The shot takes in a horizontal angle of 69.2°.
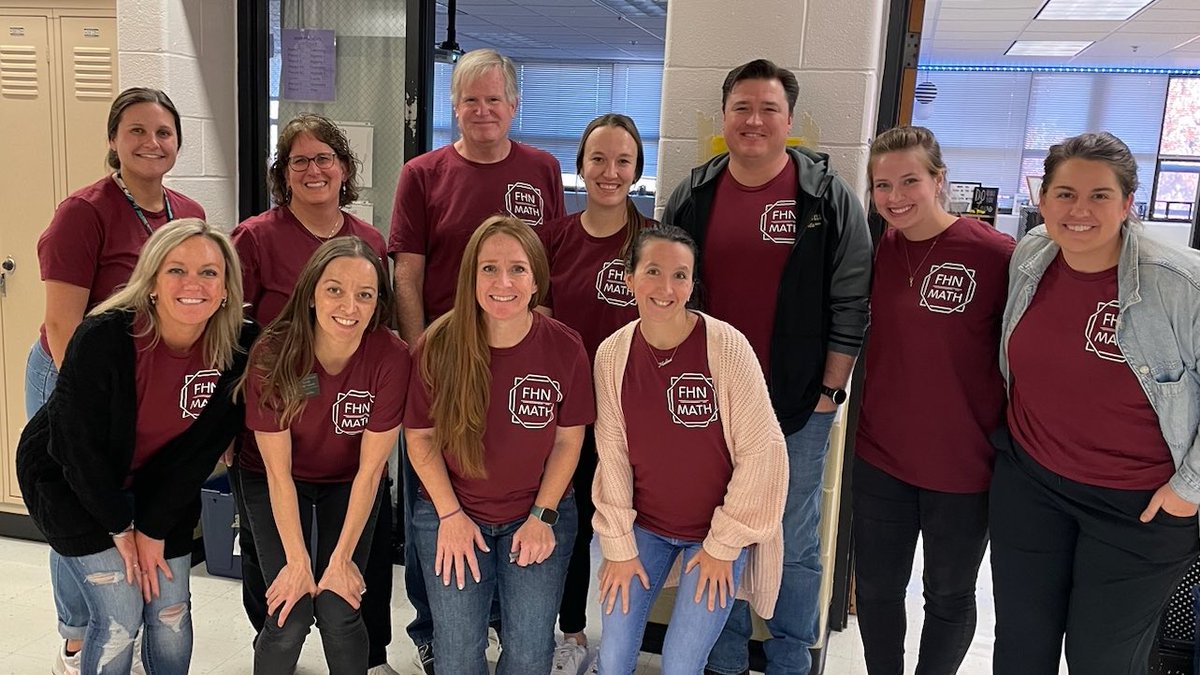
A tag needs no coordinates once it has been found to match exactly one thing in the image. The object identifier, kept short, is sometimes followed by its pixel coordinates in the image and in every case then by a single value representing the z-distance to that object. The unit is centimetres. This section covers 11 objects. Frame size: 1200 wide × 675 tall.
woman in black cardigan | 194
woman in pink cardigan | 198
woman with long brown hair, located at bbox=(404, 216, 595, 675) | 204
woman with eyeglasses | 230
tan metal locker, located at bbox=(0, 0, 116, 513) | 308
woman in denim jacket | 174
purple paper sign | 324
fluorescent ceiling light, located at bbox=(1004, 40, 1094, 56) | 924
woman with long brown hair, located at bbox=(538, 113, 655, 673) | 222
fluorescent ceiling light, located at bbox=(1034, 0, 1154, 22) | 712
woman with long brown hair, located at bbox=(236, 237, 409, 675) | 205
